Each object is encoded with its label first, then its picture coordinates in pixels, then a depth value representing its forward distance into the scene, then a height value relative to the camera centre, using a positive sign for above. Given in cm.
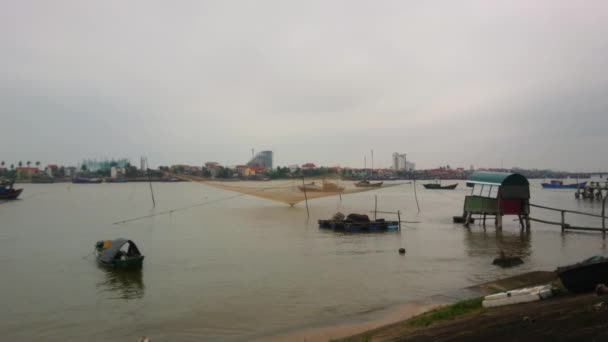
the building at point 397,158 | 17315 +582
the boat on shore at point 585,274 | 687 -175
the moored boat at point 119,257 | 1420 -283
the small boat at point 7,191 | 5388 -202
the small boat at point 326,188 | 3836 -144
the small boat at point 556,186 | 8341 -307
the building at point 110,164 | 18400 +487
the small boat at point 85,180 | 13575 -156
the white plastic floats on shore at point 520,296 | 725 -218
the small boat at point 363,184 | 7436 -208
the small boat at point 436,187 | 8827 -321
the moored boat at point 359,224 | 2294 -285
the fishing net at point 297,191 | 3306 -162
